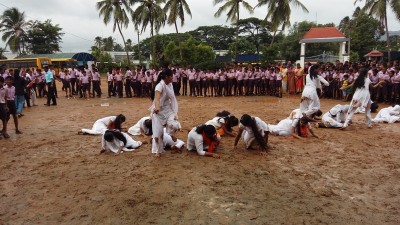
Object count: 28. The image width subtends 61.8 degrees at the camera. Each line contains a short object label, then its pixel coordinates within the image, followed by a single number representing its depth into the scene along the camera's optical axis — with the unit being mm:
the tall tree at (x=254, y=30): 49931
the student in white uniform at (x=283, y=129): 7969
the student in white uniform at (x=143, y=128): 8039
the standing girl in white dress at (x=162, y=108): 6307
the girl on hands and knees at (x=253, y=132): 6327
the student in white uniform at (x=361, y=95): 8500
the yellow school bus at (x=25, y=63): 32438
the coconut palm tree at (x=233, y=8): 25141
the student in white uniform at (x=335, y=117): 8852
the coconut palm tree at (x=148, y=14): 28202
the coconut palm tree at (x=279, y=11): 24928
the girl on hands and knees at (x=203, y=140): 6395
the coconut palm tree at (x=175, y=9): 25508
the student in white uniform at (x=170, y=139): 6557
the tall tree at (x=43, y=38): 47688
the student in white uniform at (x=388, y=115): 9641
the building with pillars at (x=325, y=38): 24853
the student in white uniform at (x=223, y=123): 7809
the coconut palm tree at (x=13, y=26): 42562
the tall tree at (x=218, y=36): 56250
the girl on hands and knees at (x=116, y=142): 6599
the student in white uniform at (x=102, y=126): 7755
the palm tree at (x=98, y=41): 62597
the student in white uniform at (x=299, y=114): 8350
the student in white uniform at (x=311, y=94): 8523
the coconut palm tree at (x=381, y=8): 21531
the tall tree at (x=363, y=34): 34875
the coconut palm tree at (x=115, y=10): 30125
